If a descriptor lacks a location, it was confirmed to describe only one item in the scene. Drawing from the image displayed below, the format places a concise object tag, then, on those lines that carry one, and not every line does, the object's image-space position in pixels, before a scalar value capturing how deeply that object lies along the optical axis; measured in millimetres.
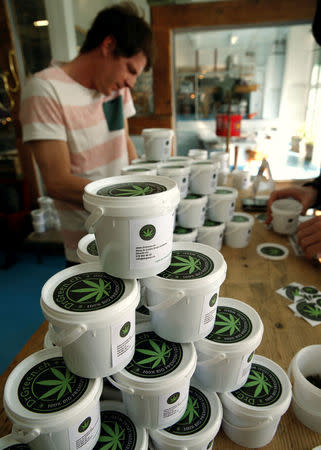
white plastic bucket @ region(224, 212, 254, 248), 1591
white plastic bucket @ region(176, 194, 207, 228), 1389
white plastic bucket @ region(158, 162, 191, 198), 1376
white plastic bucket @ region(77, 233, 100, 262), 951
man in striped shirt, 1354
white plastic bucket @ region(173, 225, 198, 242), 1329
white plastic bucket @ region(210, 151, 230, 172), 2380
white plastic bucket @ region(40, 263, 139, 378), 633
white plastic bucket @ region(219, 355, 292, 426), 737
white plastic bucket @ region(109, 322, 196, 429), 687
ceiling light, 3524
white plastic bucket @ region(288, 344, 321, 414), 757
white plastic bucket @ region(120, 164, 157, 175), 1350
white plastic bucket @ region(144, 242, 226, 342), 748
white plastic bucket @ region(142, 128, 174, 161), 1617
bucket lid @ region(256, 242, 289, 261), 1521
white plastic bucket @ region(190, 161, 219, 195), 1502
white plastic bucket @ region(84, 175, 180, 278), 706
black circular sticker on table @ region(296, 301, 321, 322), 1109
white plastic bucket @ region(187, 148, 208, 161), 2225
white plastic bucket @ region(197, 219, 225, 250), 1488
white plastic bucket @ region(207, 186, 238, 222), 1556
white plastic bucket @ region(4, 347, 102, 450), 588
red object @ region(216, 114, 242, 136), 2590
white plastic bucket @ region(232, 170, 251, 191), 2383
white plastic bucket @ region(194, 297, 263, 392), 762
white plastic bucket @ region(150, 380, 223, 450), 699
